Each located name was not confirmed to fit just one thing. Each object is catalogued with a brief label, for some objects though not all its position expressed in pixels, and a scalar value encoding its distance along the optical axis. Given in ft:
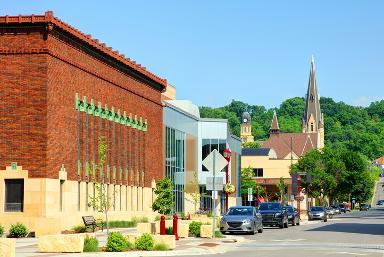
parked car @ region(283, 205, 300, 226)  199.00
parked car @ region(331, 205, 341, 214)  418.61
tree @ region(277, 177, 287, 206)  396.82
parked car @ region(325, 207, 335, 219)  321.79
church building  518.13
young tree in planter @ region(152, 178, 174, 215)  198.80
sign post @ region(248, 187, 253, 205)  251.91
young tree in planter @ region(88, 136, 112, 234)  122.20
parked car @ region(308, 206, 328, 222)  259.19
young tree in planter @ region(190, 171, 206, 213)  240.28
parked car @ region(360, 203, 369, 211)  595.47
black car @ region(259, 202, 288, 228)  179.93
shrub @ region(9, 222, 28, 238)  124.67
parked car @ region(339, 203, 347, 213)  492.45
